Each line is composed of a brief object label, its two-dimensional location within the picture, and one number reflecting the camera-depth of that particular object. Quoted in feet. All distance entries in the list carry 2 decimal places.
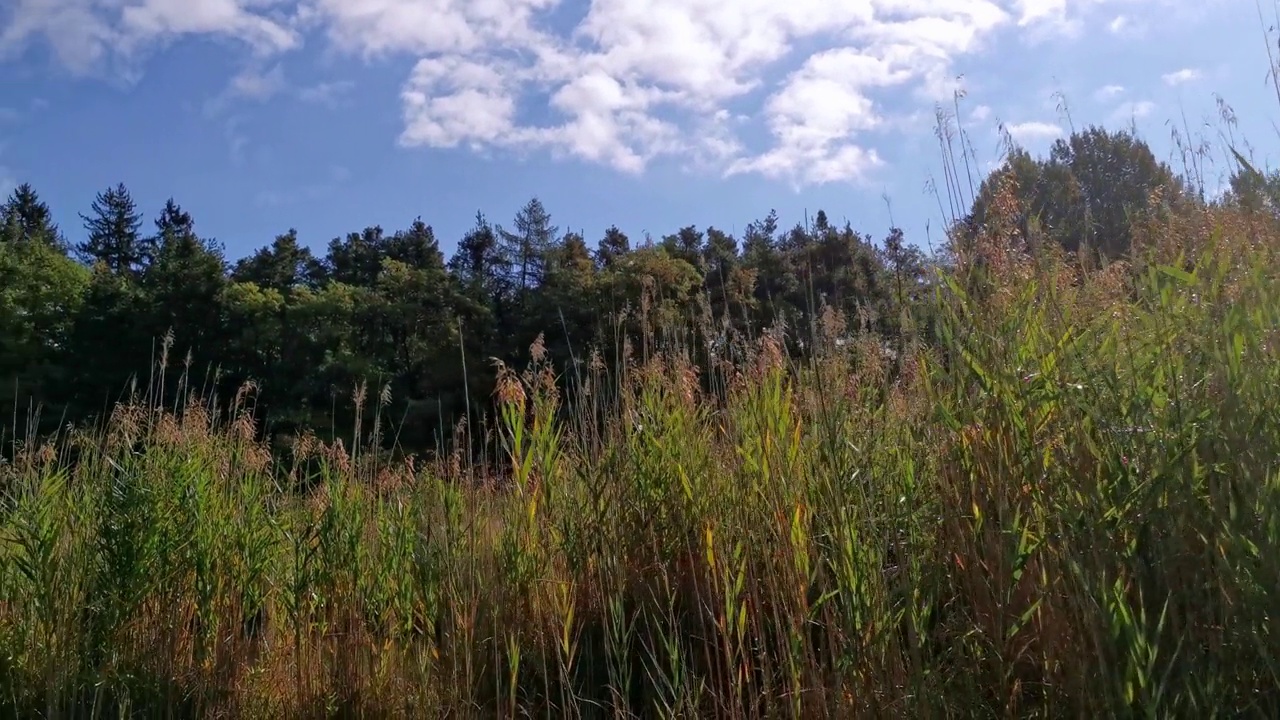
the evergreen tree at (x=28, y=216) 125.08
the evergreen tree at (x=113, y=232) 163.84
